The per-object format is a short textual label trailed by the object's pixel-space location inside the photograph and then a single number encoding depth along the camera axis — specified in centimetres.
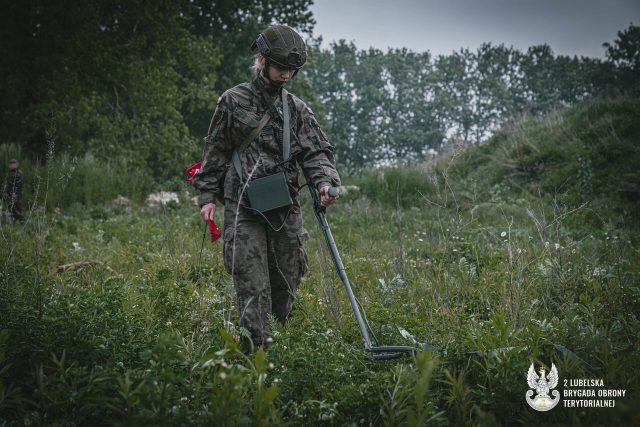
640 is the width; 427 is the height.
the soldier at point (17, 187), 986
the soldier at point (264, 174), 344
